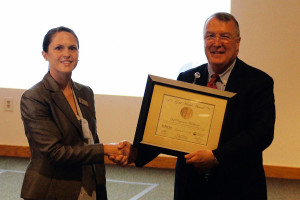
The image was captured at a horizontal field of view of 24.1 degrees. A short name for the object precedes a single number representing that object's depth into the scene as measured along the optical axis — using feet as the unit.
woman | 9.92
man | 9.42
